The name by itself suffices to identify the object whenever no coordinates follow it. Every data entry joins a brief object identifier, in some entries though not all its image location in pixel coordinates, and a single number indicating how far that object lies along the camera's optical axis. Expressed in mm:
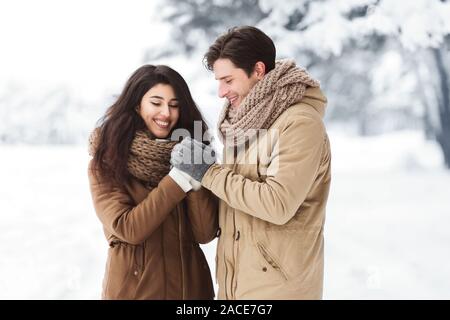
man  2395
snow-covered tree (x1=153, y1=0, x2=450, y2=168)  5800
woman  2537
